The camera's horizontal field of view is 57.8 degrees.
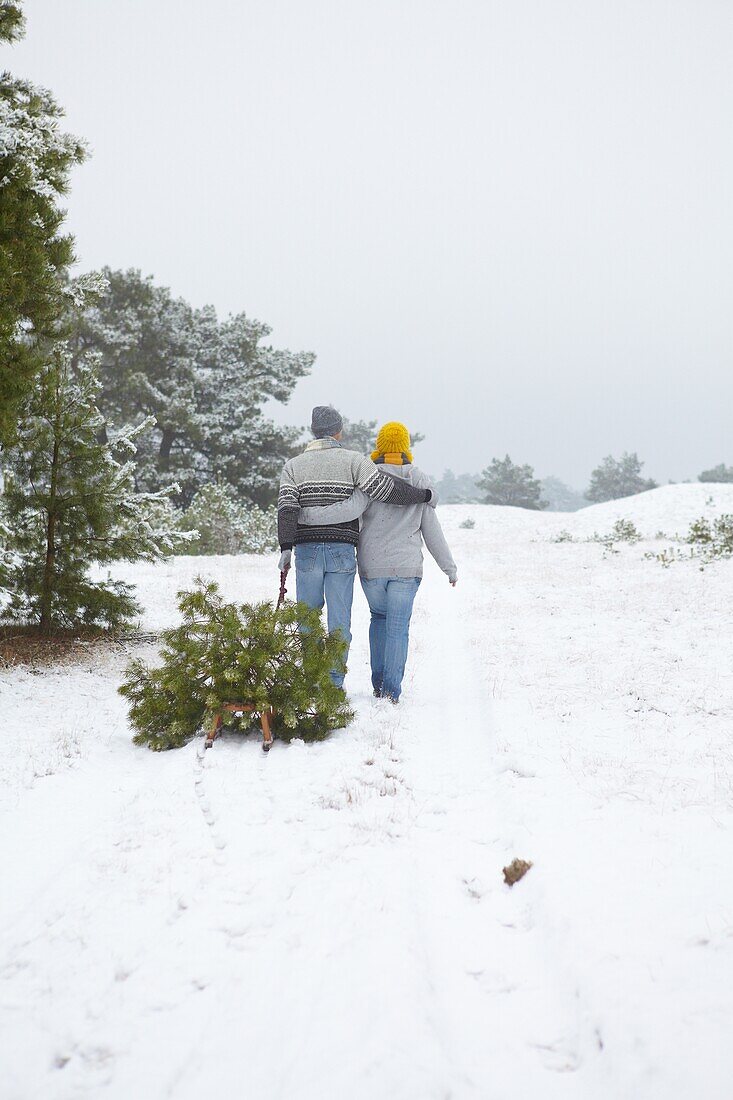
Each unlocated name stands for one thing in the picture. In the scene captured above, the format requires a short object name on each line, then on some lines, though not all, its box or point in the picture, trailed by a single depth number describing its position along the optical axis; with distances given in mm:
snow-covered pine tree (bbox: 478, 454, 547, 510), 67000
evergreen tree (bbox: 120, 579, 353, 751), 4730
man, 5441
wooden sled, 4691
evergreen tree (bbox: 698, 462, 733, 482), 73469
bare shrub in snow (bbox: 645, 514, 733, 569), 15133
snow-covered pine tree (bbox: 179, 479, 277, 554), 21188
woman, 5656
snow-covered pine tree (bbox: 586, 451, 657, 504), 74375
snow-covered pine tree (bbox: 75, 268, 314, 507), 26609
